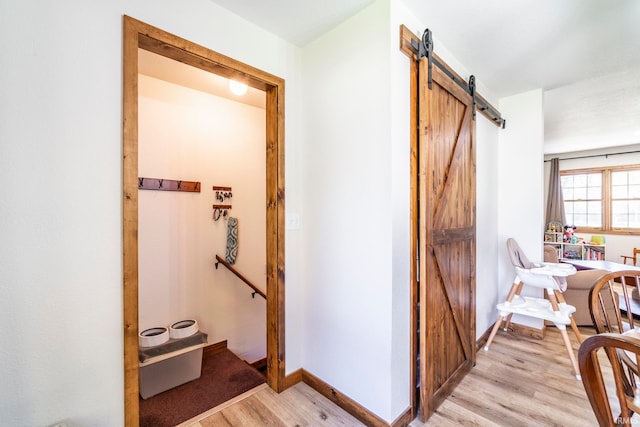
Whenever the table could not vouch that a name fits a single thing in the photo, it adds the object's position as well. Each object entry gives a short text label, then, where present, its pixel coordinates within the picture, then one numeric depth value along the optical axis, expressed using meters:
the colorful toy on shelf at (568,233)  5.78
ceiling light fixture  2.33
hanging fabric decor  2.92
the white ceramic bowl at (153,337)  2.17
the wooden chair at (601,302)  1.25
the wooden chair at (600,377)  0.76
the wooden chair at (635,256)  4.65
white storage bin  2.08
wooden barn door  1.72
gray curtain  6.29
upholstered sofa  3.00
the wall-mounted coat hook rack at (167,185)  2.46
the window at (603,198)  5.56
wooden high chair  2.27
